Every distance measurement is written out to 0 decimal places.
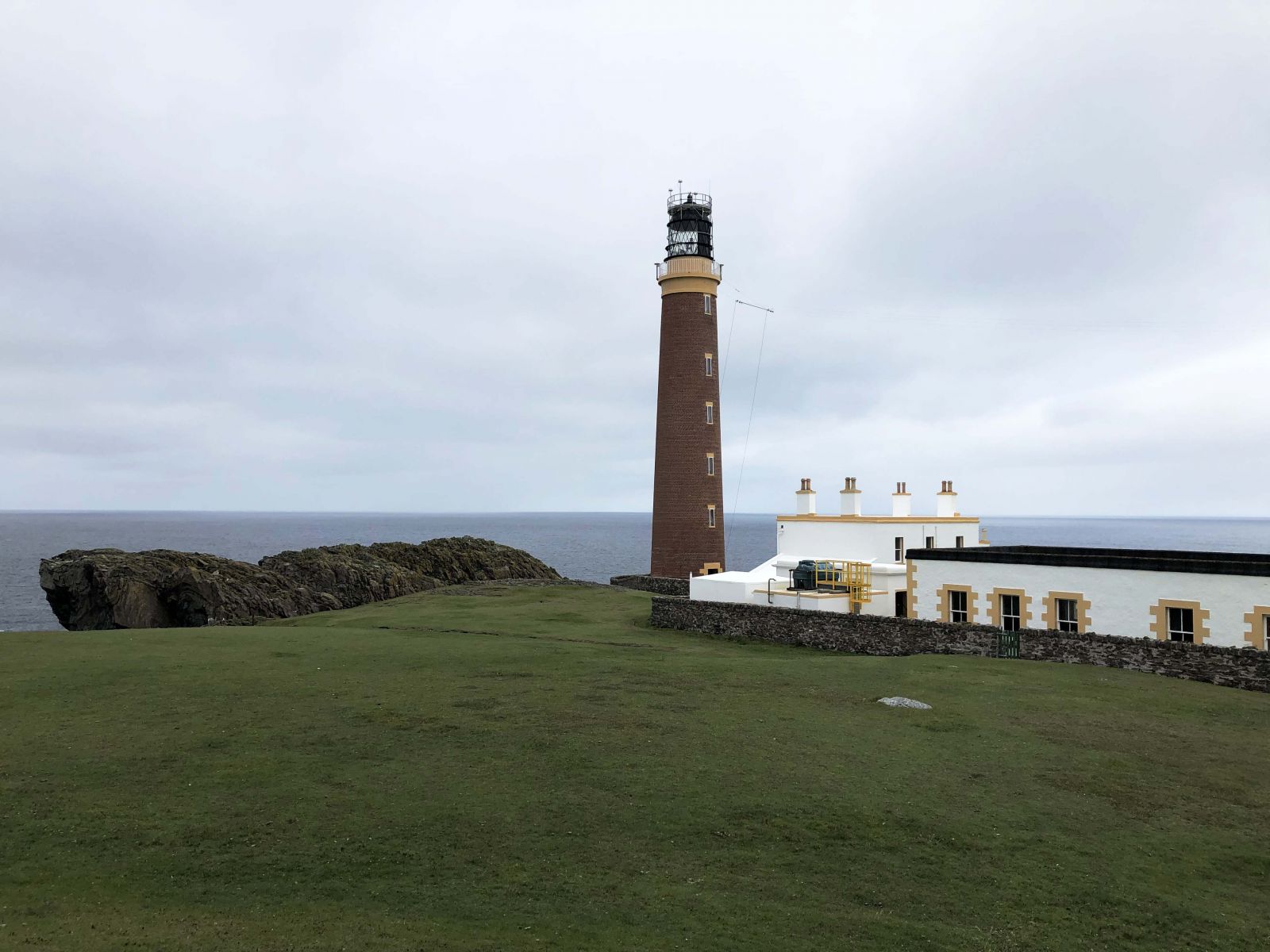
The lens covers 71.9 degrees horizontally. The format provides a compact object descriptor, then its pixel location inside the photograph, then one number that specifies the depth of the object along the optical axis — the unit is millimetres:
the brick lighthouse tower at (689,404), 53594
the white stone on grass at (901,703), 21281
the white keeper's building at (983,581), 26891
